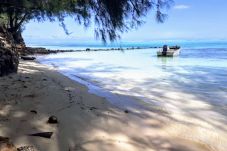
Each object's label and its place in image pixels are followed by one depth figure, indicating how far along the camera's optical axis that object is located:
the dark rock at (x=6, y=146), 1.79
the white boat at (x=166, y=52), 15.89
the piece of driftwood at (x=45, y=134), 2.25
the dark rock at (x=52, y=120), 2.59
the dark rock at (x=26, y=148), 1.96
